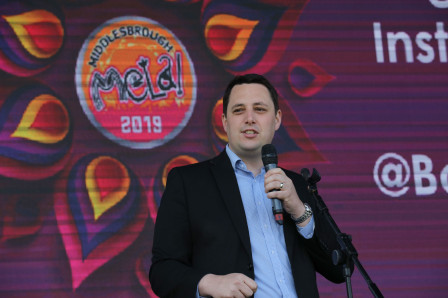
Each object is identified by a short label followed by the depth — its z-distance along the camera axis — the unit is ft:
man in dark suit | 14.66
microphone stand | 14.22
